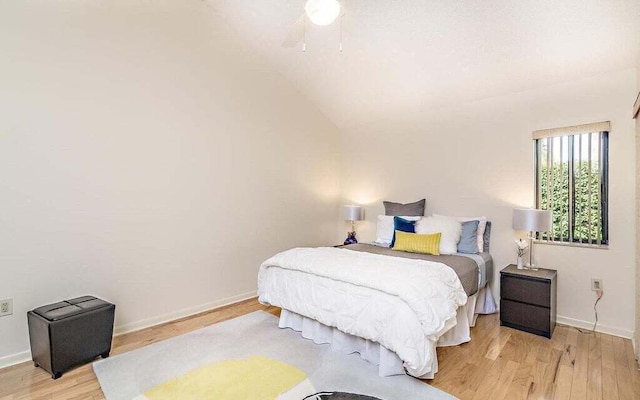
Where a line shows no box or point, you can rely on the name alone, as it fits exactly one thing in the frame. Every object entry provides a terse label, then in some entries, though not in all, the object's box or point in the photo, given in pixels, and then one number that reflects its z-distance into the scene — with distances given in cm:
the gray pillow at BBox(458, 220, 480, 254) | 359
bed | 213
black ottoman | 225
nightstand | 293
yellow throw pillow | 346
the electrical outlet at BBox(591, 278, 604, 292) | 307
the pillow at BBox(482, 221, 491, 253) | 376
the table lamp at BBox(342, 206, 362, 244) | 487
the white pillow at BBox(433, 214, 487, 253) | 371
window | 309
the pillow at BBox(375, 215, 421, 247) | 416
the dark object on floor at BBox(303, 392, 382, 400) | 194
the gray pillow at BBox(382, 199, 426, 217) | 427
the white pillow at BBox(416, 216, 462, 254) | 353
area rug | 206
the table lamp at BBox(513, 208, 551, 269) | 312
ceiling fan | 216
